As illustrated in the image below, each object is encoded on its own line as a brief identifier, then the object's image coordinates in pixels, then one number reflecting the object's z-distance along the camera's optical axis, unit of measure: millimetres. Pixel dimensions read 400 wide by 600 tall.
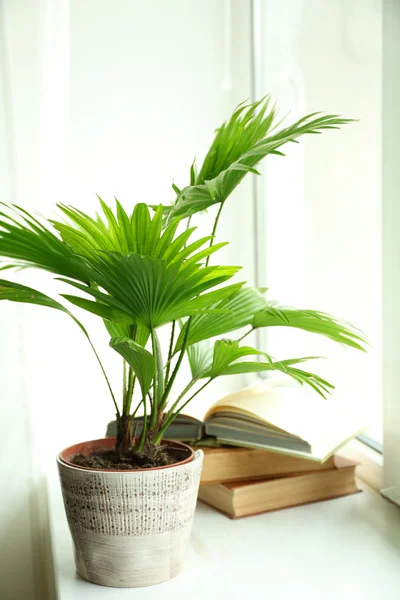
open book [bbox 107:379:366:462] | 902
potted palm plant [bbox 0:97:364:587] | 623
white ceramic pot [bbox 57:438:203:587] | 666
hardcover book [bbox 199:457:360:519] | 922
